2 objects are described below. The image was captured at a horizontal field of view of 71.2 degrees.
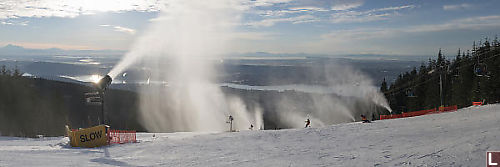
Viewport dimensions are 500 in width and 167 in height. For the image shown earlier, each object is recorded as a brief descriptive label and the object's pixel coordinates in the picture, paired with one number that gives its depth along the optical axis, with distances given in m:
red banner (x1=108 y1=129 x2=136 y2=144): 20.00
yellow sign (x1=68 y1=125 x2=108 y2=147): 18.47
